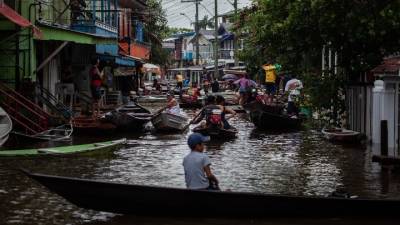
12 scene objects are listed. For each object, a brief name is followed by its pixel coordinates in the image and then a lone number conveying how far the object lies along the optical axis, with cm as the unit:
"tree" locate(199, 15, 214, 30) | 12376
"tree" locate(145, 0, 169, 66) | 6044
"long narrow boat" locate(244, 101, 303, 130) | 2438
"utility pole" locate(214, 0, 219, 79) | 5576
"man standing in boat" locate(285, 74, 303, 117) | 2570
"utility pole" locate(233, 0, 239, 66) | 5383
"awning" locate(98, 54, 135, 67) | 3116
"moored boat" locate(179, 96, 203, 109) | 3675
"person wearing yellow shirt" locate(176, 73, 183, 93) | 5539
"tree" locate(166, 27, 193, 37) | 15118
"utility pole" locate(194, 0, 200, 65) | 7638
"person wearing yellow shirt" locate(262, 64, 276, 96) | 3331
